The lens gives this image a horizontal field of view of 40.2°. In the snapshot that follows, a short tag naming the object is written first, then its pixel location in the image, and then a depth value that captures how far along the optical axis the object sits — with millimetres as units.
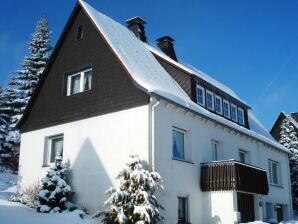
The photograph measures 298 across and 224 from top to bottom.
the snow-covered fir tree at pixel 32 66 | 33594
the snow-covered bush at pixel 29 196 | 17734
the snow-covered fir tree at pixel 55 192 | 16125
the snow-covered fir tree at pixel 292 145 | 31250
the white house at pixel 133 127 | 15953
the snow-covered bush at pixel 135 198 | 13094
